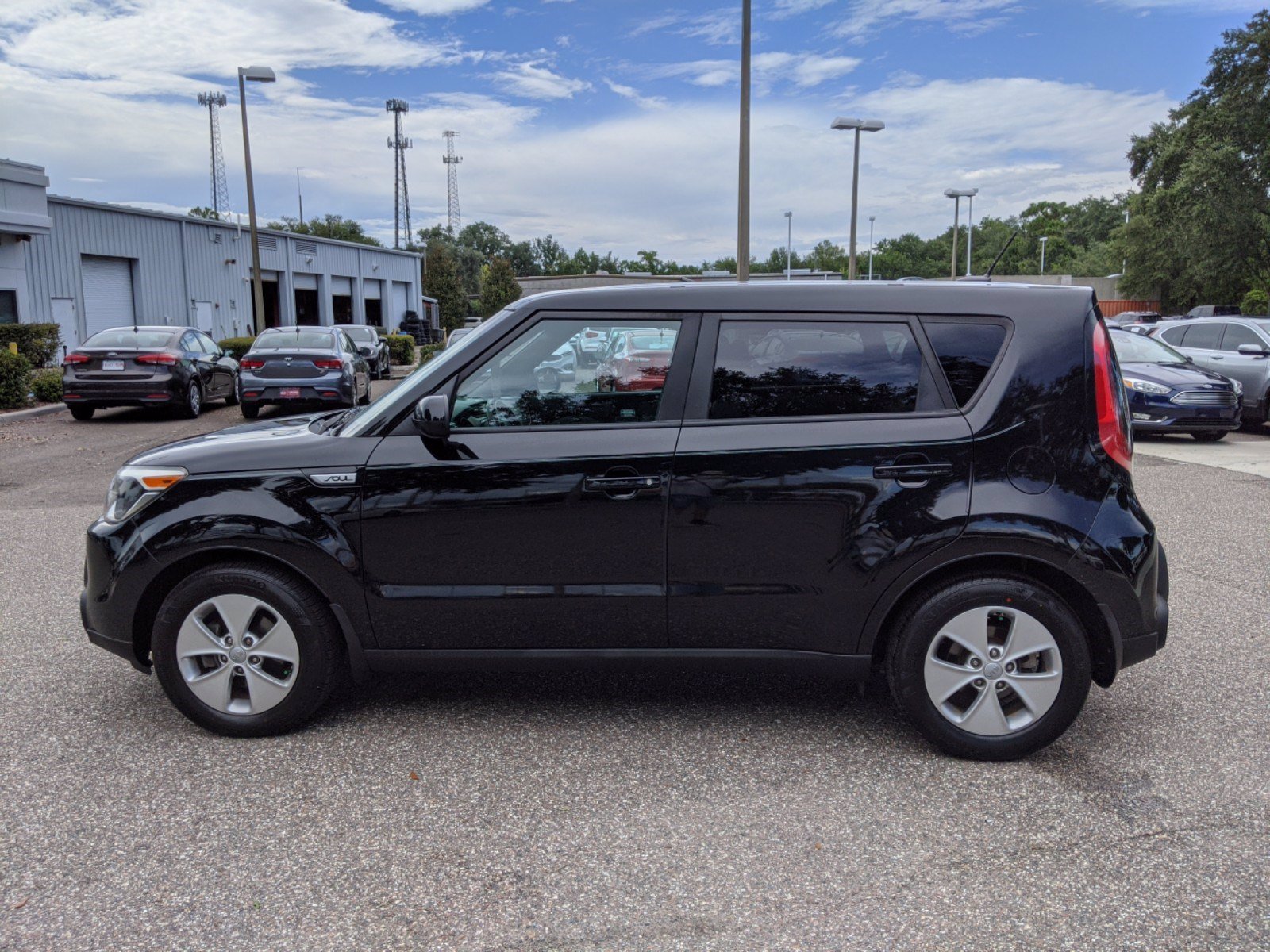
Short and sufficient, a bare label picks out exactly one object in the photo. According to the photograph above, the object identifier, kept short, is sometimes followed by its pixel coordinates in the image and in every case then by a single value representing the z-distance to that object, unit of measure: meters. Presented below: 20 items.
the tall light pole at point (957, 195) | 29.84
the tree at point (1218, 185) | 37.09
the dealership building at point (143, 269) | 26.31
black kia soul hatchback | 3.60
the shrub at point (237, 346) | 27.81
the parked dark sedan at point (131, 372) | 15.85
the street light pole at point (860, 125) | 25.89
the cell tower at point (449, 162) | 100.59
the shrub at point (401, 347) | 36.75
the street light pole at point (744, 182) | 15.76
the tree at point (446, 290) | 71.19
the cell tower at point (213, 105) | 91.38
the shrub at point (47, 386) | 18.03
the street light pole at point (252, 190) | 25.95
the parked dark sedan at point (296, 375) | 16.14
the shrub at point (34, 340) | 18.50
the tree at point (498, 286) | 71.50
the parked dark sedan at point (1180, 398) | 13.48
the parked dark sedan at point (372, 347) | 25.92
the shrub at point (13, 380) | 17.03
